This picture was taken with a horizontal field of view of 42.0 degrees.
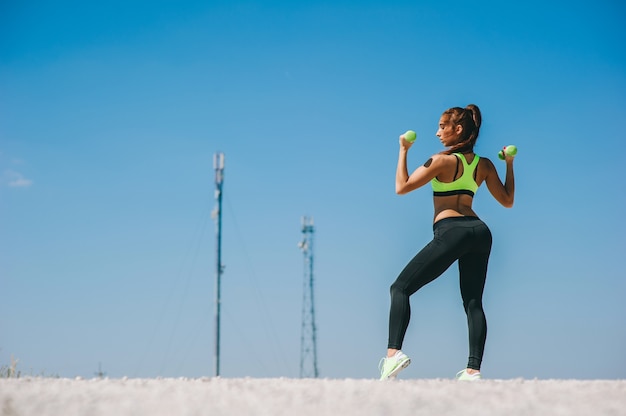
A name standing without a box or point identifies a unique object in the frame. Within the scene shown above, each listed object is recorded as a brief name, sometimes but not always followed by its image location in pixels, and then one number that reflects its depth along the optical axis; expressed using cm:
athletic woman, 647
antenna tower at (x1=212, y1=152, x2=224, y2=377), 2647
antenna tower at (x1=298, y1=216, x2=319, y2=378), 3156
